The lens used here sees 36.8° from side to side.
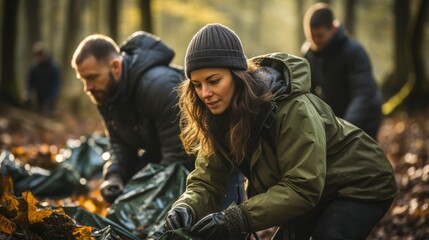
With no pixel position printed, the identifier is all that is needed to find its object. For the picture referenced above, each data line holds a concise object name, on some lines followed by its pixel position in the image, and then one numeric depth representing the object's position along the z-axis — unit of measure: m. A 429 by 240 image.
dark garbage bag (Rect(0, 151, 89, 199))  6.78
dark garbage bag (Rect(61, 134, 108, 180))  8.11
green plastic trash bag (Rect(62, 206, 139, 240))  4.46
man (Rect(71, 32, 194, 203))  5.25
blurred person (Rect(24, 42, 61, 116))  17.35
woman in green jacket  3.37
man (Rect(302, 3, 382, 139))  6.87
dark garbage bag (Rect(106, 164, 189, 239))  4.96
